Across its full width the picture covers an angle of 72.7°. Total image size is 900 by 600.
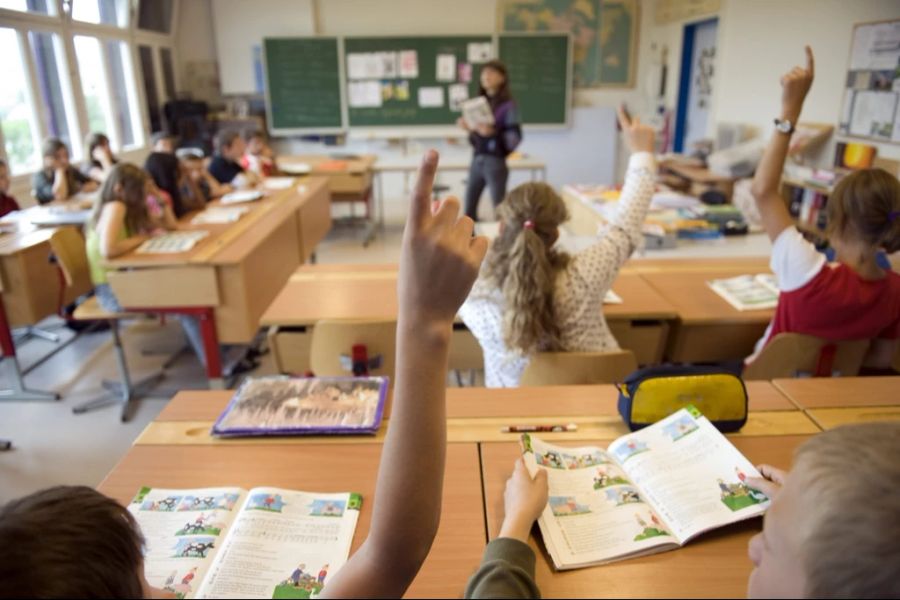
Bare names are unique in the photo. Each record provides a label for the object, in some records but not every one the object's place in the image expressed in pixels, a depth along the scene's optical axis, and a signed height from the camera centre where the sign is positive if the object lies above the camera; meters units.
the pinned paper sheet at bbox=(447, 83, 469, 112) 6.12 +0.09
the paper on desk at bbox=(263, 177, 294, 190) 4.05 -0.50
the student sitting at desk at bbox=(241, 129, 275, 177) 4.44 -0.37
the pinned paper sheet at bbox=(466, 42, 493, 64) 5.20 +0.43
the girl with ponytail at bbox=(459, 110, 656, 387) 1.45 -0.43
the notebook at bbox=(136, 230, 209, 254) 2.55 -0.55
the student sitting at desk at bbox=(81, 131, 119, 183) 3.55 -0.29
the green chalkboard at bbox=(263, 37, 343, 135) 5.85 +0.18
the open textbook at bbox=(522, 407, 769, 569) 0.81 -0.55
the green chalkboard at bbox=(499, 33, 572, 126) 5.91 +0.25
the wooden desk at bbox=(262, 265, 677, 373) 1.89 -0.62
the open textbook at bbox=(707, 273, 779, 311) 1.94 -0.61
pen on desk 1.10 -0.56
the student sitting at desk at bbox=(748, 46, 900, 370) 1.36 -0.37
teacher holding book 4.05 -0.23
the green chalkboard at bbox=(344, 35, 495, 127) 5.95 +0.17
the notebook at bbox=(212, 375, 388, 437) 1.11 -0.55
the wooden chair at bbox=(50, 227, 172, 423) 2.41 -0.80
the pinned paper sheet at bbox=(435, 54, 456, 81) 5.95 +0.33
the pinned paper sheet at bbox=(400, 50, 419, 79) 5.86 +0.37
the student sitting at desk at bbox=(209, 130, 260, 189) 4.00 -0.35
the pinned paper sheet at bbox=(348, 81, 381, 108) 6.11 +0.10
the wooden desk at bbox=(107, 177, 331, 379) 2.42 -0.67
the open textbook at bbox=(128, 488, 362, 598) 0.77 -0.57
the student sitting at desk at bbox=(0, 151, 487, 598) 0.40 -0.27
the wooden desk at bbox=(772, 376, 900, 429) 1.11 -0.56
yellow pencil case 1.05 -0.49
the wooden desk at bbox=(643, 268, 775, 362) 1.88 -0.69
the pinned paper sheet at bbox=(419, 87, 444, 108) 6.10 +0.06
